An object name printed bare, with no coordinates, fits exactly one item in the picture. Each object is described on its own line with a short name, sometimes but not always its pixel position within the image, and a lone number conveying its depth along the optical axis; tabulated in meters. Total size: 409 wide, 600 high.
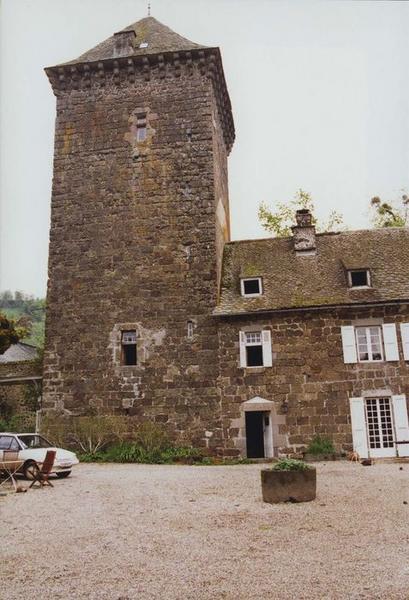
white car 13.70
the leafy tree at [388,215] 31.20
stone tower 18.27
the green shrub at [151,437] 17.55
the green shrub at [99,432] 17.92
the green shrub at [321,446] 16.67
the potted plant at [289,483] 9.44
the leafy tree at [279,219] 31.47
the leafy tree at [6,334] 21.19
